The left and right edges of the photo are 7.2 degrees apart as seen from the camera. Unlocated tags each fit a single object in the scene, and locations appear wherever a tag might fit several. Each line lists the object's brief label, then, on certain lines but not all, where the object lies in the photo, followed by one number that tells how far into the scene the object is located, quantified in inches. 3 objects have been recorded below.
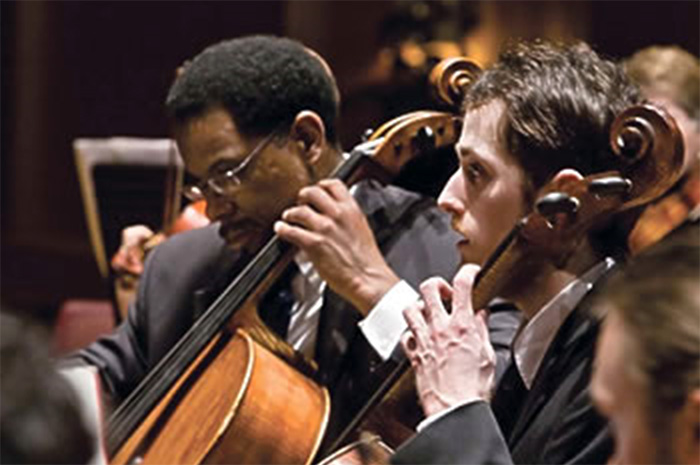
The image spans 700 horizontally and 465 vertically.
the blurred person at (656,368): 179.6
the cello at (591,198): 197.4
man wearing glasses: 212.6
